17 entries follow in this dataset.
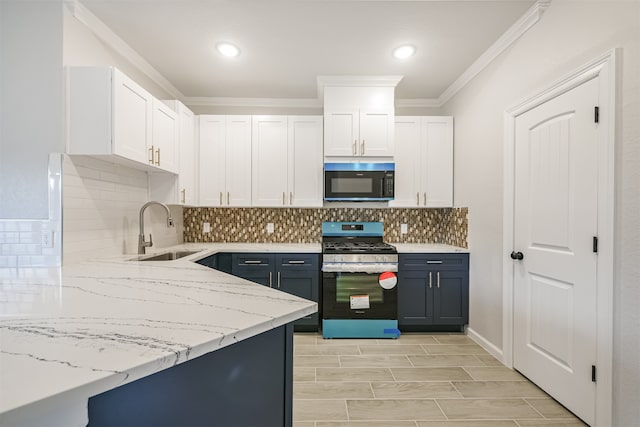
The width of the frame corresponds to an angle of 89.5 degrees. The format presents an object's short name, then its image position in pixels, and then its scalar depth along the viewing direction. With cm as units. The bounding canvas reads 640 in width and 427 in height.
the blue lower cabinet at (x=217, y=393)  78
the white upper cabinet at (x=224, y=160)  352
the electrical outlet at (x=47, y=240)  194
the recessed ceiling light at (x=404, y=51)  261
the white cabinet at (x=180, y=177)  306
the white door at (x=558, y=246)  176
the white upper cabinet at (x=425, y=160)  351
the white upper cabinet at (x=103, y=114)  202
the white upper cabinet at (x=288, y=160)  352
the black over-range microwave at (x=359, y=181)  335
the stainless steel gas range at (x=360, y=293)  310
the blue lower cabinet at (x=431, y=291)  320
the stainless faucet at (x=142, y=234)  266
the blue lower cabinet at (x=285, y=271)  323
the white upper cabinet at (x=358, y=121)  330
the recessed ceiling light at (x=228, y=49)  259
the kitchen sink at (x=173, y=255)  292
